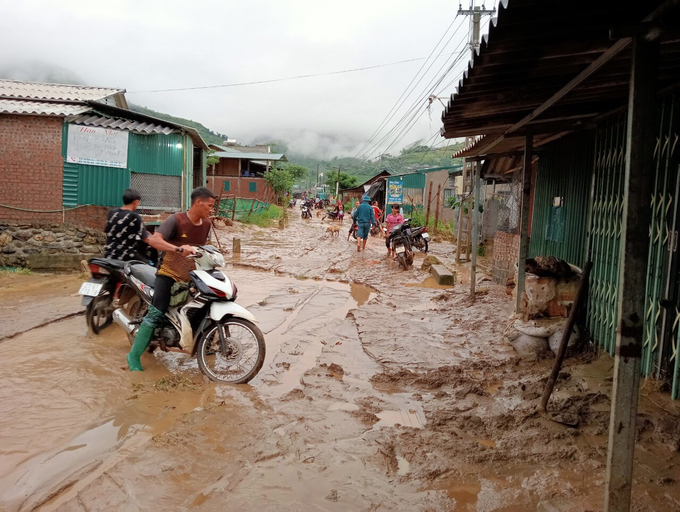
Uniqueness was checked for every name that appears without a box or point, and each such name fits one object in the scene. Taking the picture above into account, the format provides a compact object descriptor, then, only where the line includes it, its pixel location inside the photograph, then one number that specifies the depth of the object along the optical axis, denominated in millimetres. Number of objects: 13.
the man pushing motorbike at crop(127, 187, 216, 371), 4758
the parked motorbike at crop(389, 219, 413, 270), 13336
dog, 23325
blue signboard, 34438
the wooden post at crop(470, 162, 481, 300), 8742
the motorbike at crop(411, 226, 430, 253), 15875
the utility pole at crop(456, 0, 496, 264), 15320
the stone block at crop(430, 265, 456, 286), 11195
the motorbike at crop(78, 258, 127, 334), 5918
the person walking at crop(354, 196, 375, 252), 16169
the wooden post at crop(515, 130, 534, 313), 6152
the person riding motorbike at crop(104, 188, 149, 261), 6195
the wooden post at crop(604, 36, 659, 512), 2373
